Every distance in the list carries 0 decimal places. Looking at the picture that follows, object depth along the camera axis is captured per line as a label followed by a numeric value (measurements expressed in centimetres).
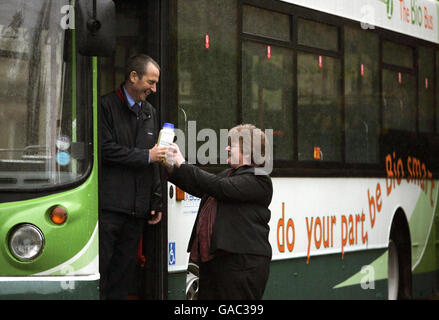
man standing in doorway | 1090
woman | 1024
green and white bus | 994
